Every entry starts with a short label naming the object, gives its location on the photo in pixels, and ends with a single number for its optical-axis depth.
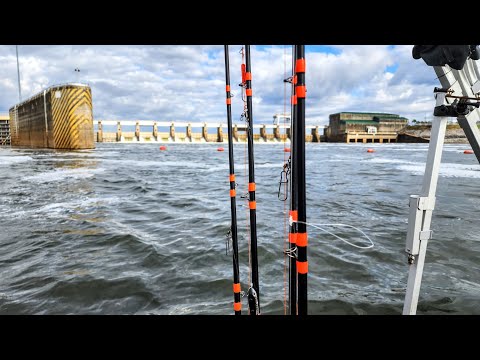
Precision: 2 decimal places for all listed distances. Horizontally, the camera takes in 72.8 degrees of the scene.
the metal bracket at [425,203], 2.89
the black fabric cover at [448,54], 2.60
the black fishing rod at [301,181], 2.33
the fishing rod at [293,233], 2.80
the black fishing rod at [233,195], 4.15
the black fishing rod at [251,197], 3.80
